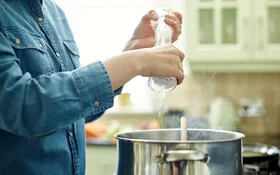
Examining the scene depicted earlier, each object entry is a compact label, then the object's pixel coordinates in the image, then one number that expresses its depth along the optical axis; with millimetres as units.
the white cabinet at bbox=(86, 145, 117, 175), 2719
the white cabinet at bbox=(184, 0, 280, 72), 2748
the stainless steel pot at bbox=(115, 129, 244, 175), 792
